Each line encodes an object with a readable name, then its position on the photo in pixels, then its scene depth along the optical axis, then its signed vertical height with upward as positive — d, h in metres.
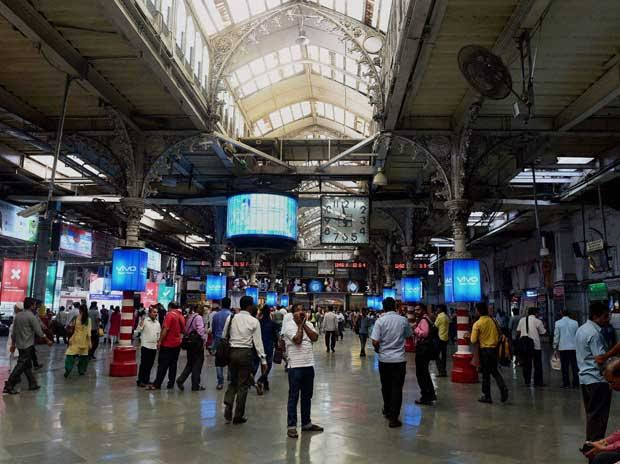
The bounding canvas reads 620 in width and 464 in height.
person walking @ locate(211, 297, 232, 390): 10.73 -0.23
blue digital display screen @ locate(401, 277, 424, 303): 20.52 +0.98
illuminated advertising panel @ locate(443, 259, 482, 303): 11.50 +0.77
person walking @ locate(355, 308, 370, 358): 17.83 -0.67
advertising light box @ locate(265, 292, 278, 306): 33.88 +0.89
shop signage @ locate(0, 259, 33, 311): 18.42 +1.07
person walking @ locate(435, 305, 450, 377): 12.98 -0.37
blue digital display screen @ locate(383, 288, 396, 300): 26.62 +1.13
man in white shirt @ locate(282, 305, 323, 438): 6.30 -0.65
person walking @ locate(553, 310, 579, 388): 9.92 -0.58
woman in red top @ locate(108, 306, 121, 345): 17.23 -0.44
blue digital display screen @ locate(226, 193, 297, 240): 14.36 +2.80
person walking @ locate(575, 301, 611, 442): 5.06 -0.61
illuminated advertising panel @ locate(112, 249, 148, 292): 11.84 +0.92
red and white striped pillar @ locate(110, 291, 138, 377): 11.58 -0.93
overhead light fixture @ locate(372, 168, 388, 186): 12.54 +3.35
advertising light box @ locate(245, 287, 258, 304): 24.98 +1.00
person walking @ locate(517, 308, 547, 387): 10.88 -0.79
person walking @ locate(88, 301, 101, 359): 15.25 -0.44
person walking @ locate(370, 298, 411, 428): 6.75 -0.57
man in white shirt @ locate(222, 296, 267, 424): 6.73 -0.60
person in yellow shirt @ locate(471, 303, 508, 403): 8.72 -0.66
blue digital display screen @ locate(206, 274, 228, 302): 21.06 +1.00
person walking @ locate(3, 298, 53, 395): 8.66 -0.55
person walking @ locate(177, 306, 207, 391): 9.44 -0.75
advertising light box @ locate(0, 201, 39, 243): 17.88 +3.15
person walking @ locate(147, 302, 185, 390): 9.49 -0.59
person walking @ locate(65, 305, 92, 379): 11.10 -0.74
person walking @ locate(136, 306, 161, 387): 9.97 -0.74
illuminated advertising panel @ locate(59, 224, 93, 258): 20.92 +3.02
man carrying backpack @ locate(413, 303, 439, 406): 8.52 -0.81
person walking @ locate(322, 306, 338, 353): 18.53 -0.57
